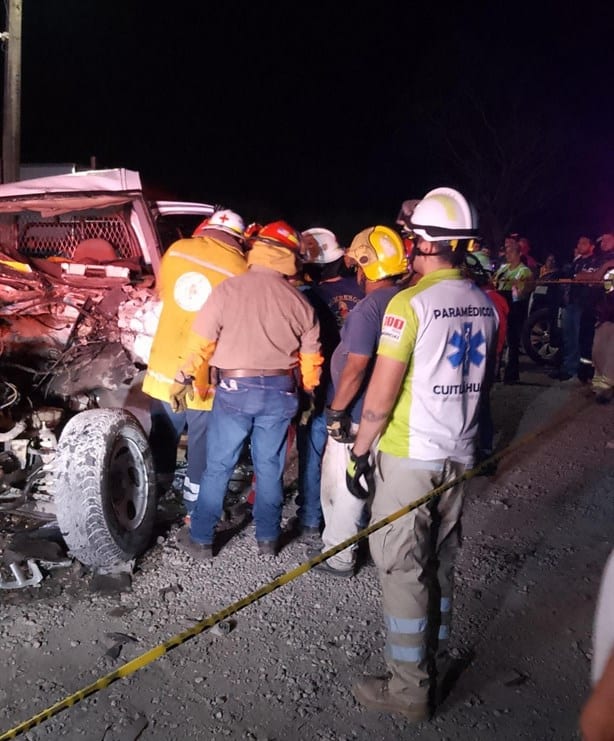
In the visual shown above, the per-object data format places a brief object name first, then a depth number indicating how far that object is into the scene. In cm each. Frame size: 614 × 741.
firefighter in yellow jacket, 429
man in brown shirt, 395
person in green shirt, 981
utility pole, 1192
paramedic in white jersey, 280
